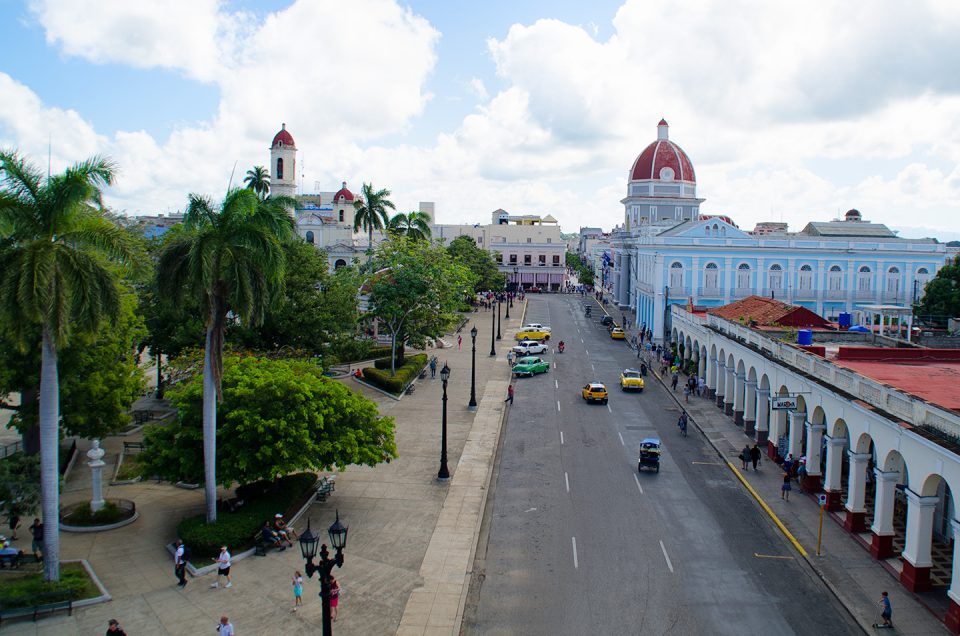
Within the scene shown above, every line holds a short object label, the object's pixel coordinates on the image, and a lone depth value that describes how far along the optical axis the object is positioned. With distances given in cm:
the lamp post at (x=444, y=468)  2954
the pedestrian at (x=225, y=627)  1678
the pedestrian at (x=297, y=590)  1919
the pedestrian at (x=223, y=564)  2047
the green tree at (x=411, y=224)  7650
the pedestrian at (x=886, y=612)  1850
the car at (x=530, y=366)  5403
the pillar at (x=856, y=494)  2417
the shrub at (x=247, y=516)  2223
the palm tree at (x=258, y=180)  8119
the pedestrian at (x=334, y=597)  1845
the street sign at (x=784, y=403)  2991
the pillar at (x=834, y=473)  2620
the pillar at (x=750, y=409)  3741
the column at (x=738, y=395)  3991
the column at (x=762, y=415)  3562
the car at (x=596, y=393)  4494
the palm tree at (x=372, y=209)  7200
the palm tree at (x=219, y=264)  2231
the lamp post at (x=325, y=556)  1432
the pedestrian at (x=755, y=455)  3147
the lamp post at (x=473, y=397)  4251
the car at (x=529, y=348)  6266
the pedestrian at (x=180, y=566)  2044
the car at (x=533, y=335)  6994
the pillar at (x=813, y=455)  2822
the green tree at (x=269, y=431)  2409
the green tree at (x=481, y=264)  9988
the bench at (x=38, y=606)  1872
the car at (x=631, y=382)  4897
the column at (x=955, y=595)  1820
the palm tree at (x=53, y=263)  1856
